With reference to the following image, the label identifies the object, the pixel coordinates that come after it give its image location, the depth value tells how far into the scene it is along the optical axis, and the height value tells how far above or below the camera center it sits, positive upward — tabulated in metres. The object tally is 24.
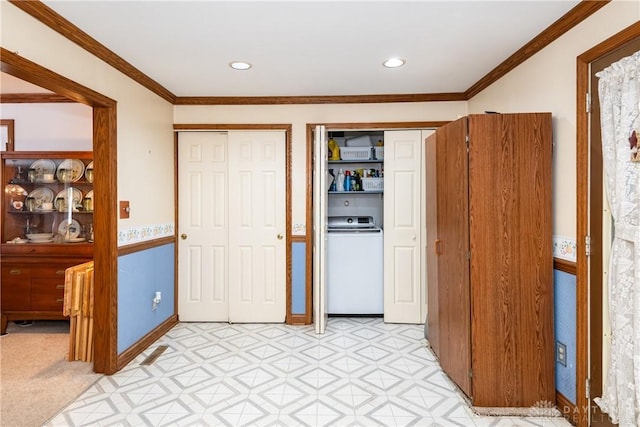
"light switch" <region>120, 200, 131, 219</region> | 2.70 +0.03
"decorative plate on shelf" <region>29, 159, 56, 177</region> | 3.52 +0.48
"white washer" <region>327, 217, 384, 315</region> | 3.80 -0.67
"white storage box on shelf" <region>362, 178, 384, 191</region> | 3.98 +0.31
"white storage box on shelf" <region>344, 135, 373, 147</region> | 4.06 +0.81
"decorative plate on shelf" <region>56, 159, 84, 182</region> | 3.52 +0.44
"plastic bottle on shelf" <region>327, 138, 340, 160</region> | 3.98 +0.70
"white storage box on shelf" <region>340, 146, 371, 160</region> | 3.96 +0.67
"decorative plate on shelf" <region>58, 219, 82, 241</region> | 3.52 -0.16
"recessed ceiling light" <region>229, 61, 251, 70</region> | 2.69 +1.15
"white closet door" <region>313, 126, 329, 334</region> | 3.18 -0.16
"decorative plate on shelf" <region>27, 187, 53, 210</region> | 3.54 +0.19
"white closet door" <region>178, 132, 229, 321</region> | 3.69 +0.07
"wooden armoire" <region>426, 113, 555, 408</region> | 2.08 -0.29
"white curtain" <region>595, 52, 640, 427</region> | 1.57 -0.10
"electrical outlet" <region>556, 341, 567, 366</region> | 2.06 -0.85
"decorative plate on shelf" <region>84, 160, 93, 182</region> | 3.54 +0.41
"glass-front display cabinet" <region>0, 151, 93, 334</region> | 3.33 -0.14
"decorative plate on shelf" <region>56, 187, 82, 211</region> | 3.54 +0.18
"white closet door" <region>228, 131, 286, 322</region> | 3.64 -0.15
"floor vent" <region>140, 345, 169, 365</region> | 2.77 -1.17
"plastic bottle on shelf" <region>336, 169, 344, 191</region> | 4.07 +0.35
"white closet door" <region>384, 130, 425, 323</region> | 3.59 -0.16
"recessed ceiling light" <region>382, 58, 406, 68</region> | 2.63 +1.14
